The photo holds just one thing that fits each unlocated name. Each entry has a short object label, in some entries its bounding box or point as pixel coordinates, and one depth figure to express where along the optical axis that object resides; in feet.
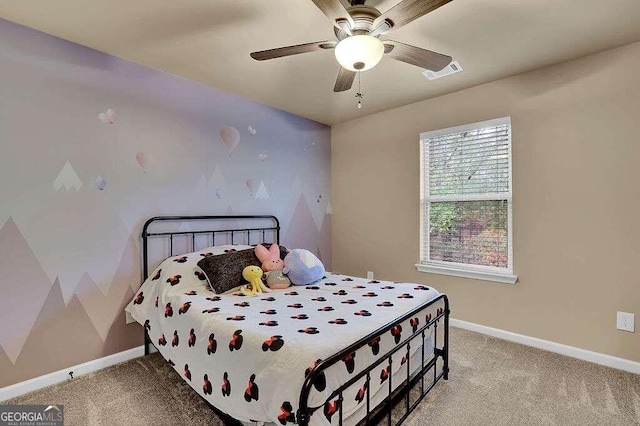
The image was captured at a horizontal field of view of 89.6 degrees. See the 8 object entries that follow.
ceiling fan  4.68
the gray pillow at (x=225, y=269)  7.47
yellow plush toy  7.63
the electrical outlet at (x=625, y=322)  7.50
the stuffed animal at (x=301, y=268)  8.20
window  9.52
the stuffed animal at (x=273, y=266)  8.02
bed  4.33
